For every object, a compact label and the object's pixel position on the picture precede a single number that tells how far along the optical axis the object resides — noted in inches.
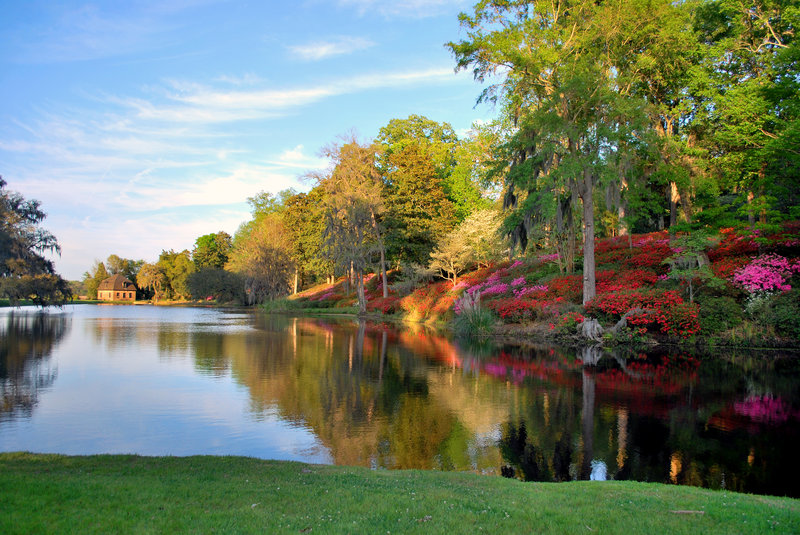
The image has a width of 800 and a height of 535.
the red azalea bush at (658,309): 840.3
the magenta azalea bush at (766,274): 810.8
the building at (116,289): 4500.5
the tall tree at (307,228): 2191.2
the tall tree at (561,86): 917.2
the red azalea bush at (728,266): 884.6
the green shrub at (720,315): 831.7
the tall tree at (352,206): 1788.9
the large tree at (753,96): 861.2
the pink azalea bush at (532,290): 1103.2
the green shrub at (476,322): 1099.3
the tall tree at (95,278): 4714.6
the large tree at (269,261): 2450.8
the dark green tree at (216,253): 3634.4
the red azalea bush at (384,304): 1694.1
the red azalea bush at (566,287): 1039.6
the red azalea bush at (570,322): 936.3
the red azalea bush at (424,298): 1488.7
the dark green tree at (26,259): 1467.8
